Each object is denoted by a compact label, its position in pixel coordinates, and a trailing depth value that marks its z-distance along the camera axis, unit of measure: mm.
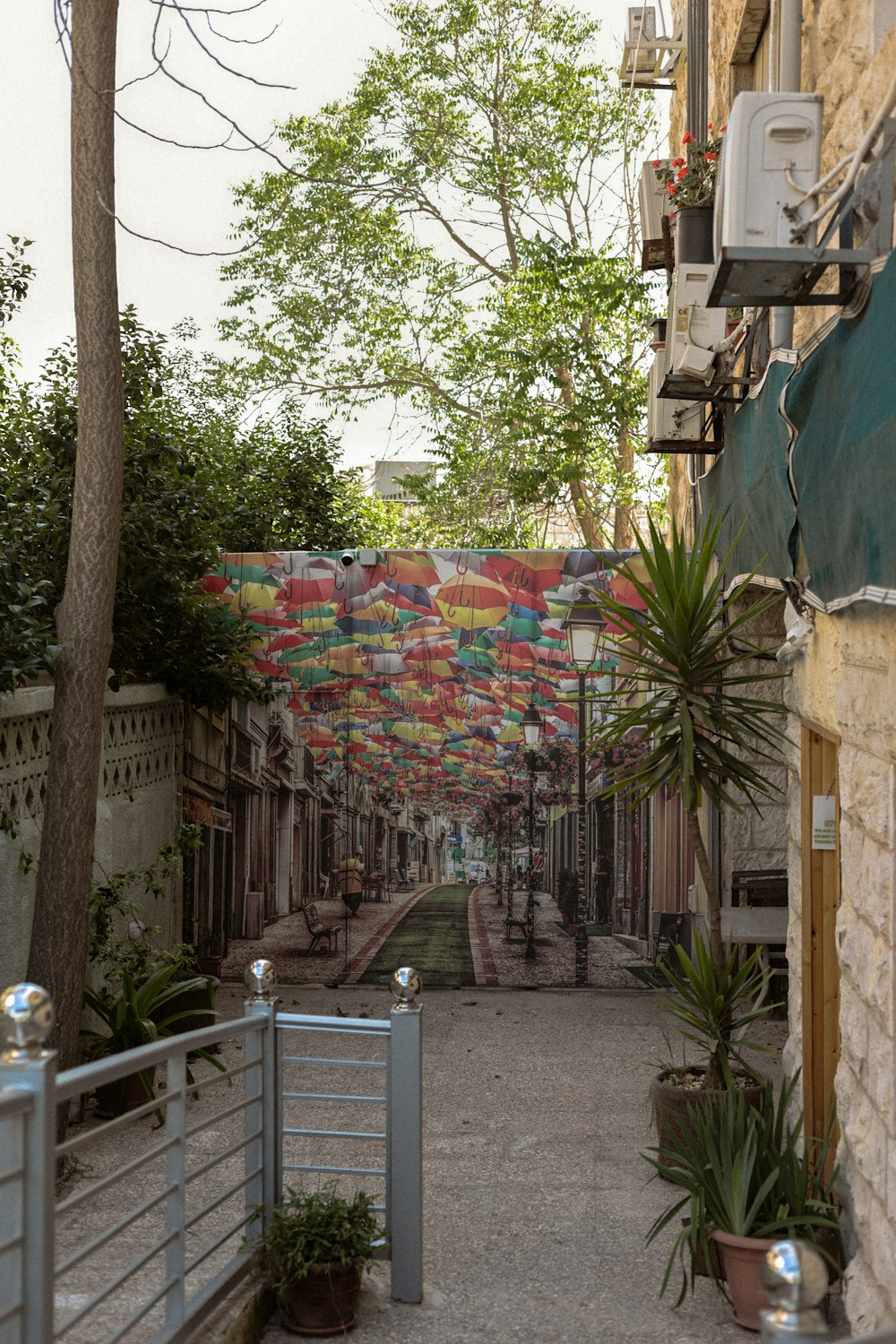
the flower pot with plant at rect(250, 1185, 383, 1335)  4078
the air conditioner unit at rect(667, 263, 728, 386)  6230
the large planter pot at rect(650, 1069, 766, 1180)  5430
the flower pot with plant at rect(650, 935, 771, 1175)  5262
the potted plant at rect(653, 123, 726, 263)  6266
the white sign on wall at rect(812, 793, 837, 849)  5023
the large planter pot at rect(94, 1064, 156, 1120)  6344
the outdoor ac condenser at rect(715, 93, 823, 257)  3759
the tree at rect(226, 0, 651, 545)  17000
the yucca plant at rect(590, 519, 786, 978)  5105
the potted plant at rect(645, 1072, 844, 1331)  4102
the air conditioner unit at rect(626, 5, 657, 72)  10453
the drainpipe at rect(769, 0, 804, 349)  4883
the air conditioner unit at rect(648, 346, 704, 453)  7973
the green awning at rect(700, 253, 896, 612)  2916
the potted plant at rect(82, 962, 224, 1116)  6434
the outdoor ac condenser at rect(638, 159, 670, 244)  8367
